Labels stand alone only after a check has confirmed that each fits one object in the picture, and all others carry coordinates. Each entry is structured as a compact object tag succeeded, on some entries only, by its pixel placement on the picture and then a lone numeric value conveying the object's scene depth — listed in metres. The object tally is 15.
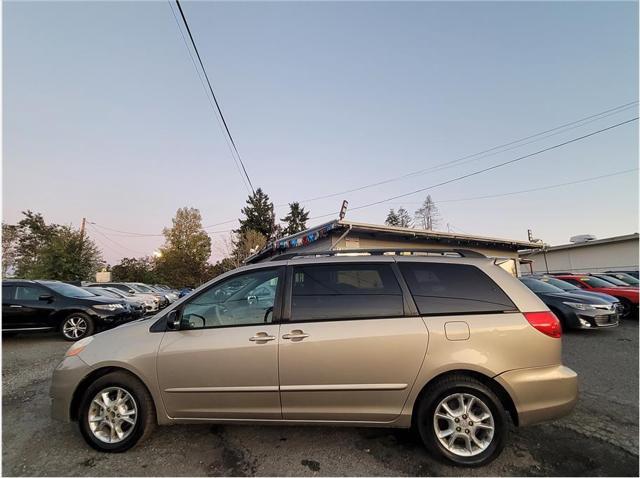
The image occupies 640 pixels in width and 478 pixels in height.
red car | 9.76
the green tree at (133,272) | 36.94
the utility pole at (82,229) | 26.33
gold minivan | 2.53
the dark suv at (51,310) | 7.11
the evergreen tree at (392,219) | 66.31
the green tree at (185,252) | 39.94
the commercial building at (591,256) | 23.42
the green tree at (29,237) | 32.84
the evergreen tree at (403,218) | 63.89
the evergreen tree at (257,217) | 48.34
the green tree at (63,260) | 22.50
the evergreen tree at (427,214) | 52.75
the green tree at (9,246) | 34.03
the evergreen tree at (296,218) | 54.01
